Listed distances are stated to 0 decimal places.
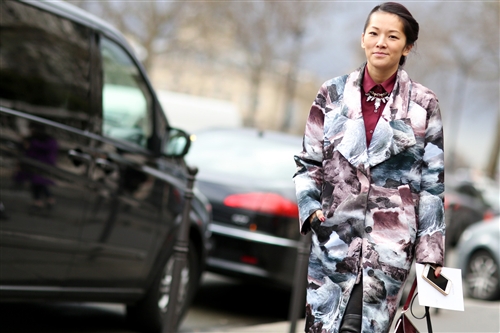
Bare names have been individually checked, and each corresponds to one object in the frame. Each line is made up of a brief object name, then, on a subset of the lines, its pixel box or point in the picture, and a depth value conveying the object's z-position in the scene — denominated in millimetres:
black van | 4902
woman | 3236
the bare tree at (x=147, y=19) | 32719
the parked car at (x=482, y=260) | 10906
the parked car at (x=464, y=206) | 20938
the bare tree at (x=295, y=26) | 38125
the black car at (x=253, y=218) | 7562
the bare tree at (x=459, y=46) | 39438
